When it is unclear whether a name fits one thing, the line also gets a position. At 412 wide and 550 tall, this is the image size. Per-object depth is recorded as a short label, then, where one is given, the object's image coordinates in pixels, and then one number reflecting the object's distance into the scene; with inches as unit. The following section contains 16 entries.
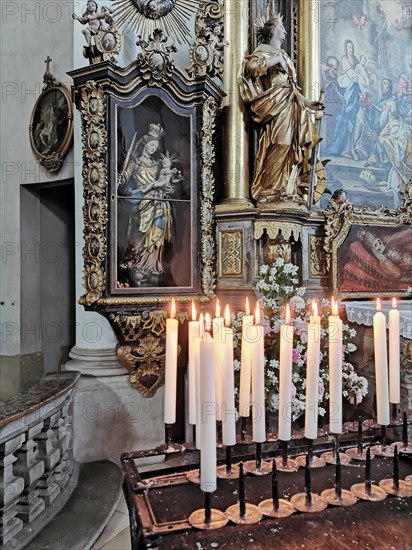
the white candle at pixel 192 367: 54.2
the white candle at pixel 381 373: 53.5
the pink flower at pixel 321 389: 123.2
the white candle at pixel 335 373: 50.1
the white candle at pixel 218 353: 50.0
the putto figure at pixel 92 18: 141.3
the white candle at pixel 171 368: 53.9
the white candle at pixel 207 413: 40.4
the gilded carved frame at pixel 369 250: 177.3
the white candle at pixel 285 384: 48.2
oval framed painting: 181.5
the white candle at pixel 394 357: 56.7
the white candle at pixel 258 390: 48.3
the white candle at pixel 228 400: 47.0
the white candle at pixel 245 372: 54.6
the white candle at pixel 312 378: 48.7
